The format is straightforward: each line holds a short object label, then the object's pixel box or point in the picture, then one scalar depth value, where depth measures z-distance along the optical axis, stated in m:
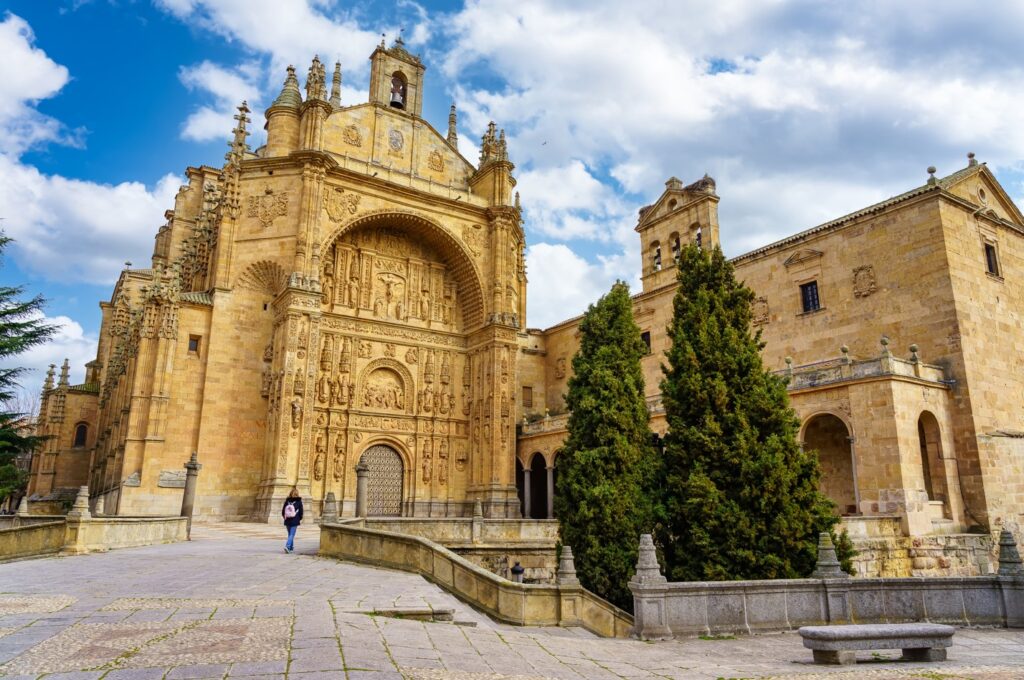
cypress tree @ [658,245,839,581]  12.54
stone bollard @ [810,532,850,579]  9.74
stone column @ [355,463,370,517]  17.72
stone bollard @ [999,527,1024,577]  9.65
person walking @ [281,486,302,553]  14.14
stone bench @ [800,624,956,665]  7.05
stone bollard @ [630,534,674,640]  9.00
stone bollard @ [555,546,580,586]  10.16
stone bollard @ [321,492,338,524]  14.52
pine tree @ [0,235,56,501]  24.61
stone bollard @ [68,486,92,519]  13.34
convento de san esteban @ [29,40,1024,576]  19.33
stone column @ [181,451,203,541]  17.09
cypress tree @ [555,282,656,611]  14.75
